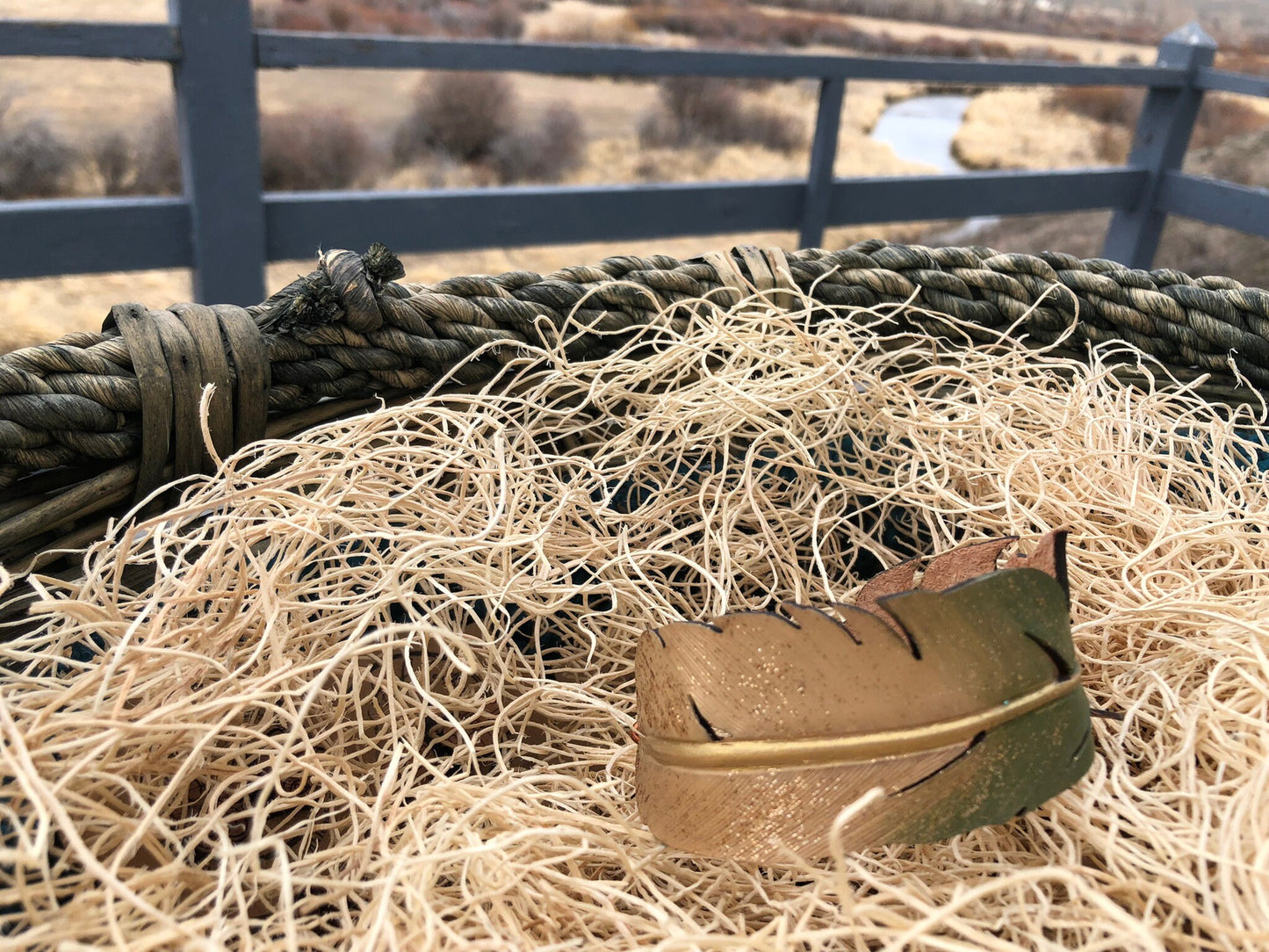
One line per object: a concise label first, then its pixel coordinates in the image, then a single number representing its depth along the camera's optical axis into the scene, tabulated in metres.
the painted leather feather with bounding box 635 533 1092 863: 0.27
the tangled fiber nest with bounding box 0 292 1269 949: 0.27
